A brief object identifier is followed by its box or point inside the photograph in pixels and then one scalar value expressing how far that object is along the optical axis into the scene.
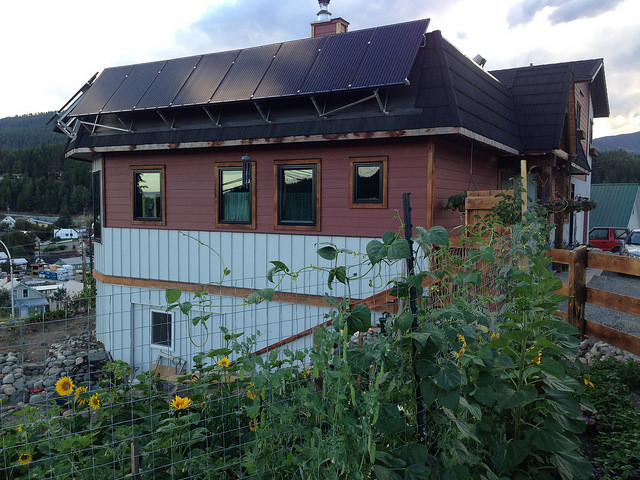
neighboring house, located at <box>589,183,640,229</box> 33.22
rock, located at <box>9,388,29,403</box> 11.76
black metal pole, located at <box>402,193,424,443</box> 2.35
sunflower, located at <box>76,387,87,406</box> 3.08
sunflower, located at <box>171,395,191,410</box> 2.83
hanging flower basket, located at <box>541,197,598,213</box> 9.66
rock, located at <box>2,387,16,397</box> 12.26
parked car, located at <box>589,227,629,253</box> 22.86
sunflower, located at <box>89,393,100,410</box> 3.03
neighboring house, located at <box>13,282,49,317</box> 43.58
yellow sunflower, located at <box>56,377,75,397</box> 2.86
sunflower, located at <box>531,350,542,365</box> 2.96
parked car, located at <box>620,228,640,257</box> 18.27
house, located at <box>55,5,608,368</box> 9.01
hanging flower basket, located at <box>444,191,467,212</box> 8.73
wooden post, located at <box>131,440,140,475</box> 2.56
